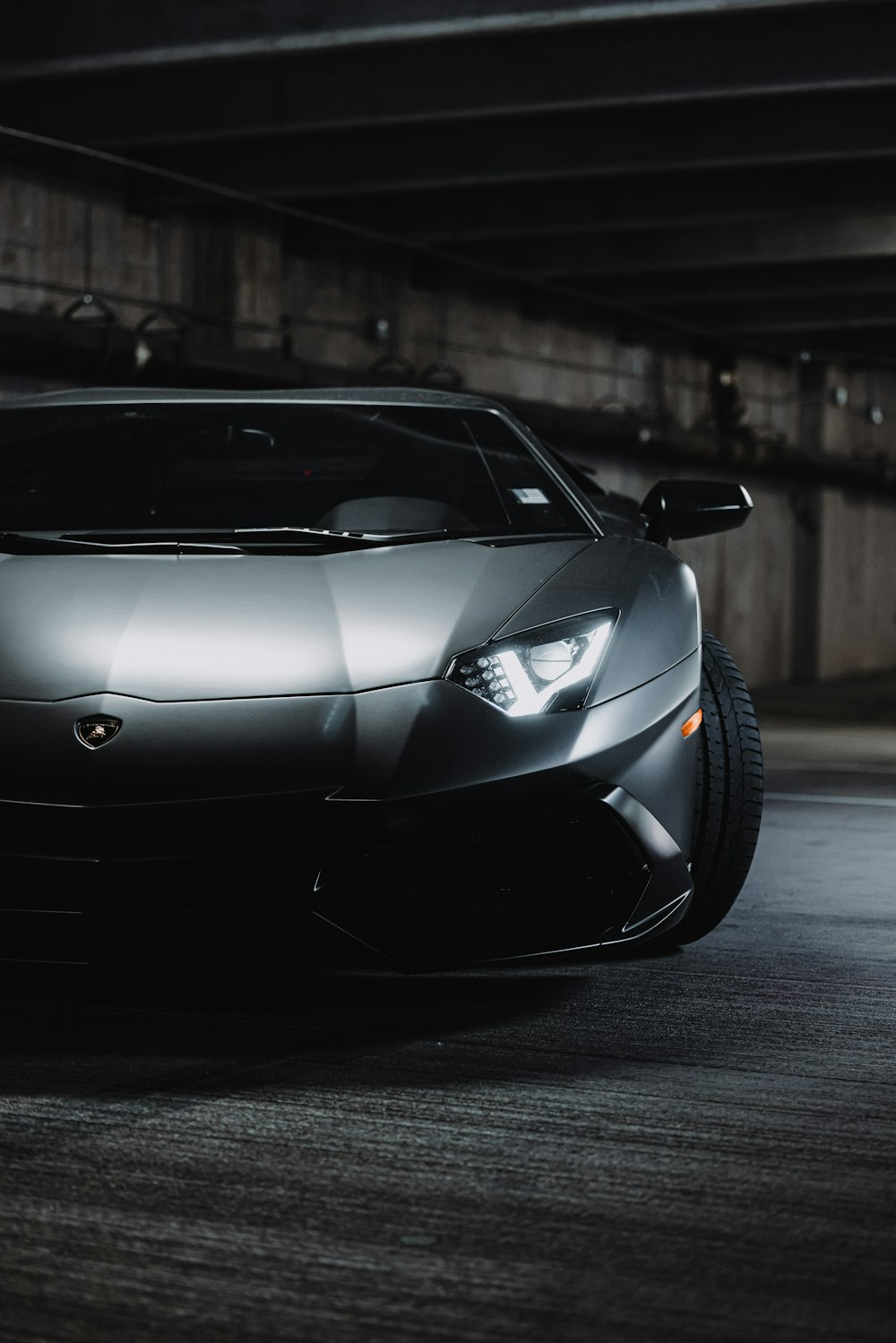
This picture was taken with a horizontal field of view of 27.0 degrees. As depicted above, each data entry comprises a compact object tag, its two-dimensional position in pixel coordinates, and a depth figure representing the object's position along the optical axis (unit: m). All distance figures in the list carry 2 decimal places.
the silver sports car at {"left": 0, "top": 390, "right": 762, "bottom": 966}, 3.05
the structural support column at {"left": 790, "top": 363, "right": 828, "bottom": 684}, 25.59
